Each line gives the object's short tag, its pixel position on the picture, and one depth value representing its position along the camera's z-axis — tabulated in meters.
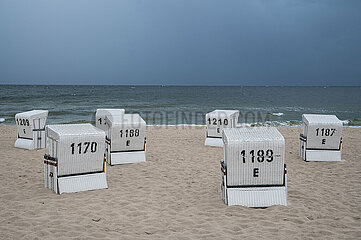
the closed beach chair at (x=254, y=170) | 6.55
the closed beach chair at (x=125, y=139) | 10.30
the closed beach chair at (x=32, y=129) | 12.87
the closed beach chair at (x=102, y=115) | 12.83
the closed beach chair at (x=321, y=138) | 10.98
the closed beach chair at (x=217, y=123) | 13.78
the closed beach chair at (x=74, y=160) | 7.50
